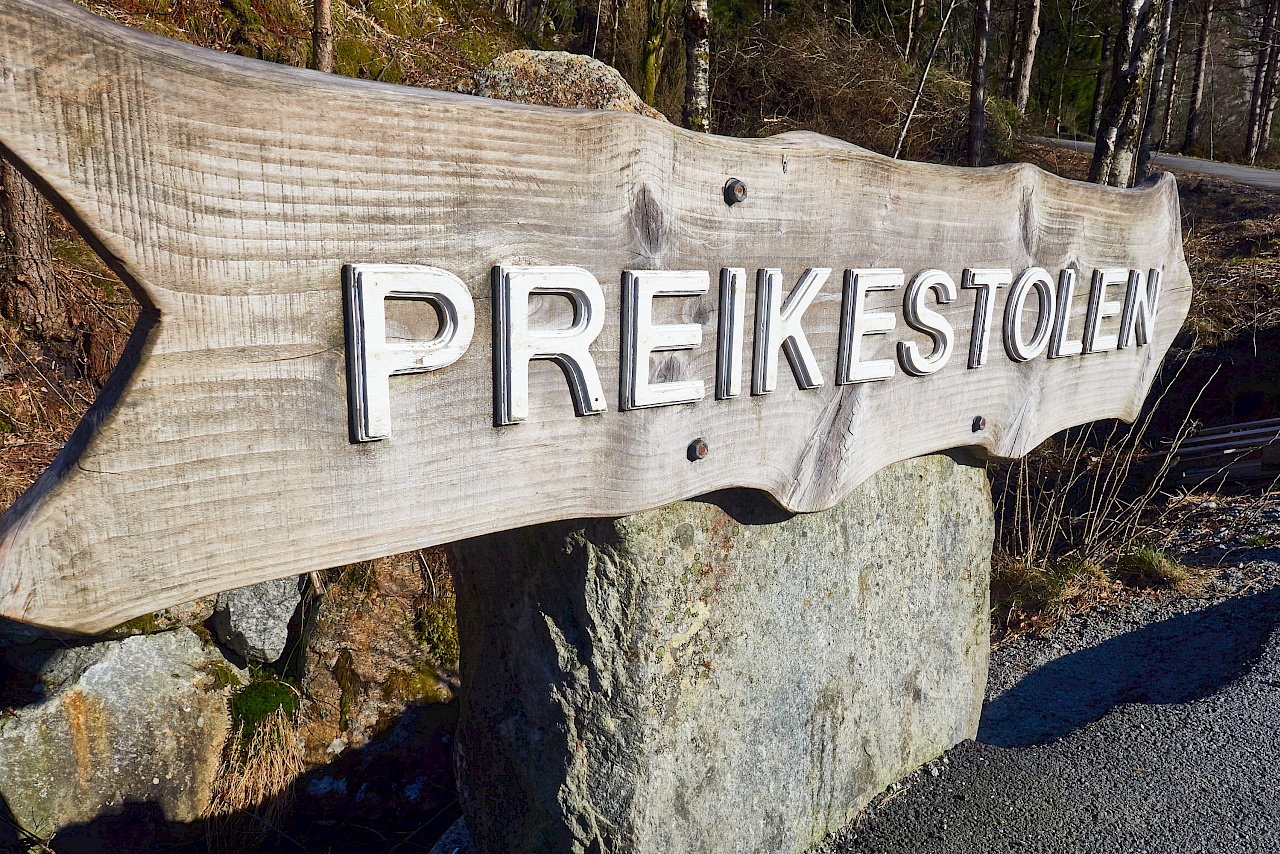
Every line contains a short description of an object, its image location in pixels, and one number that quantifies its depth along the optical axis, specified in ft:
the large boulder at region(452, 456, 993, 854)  5.23
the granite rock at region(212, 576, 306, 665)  13.20
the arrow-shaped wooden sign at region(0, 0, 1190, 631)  2.92
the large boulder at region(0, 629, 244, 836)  11.50
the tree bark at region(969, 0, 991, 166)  27.45
